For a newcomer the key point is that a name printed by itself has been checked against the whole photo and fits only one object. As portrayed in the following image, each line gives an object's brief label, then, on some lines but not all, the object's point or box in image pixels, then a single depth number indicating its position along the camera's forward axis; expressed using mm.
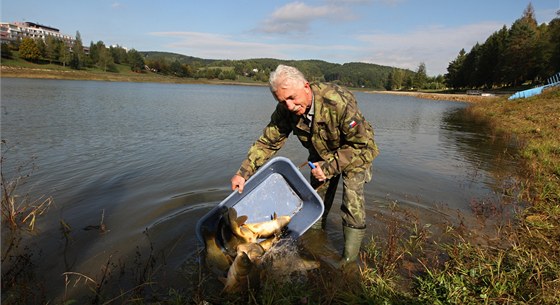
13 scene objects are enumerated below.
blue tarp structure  26438
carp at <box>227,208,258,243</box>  3569
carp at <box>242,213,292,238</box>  3781
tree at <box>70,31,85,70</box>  85938
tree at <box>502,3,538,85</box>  54219
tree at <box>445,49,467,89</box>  82875
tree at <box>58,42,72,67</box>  83312
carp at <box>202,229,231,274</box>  3526
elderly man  3187
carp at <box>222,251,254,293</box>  2888
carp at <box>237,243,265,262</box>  3260
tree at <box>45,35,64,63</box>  82750
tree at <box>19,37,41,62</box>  78812
